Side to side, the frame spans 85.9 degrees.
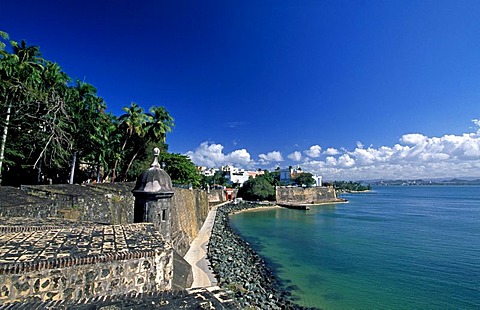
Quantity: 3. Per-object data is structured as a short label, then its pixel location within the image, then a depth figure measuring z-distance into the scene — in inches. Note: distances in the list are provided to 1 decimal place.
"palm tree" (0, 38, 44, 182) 318.4
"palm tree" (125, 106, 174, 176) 1131.3
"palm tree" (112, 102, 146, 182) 1066.1
